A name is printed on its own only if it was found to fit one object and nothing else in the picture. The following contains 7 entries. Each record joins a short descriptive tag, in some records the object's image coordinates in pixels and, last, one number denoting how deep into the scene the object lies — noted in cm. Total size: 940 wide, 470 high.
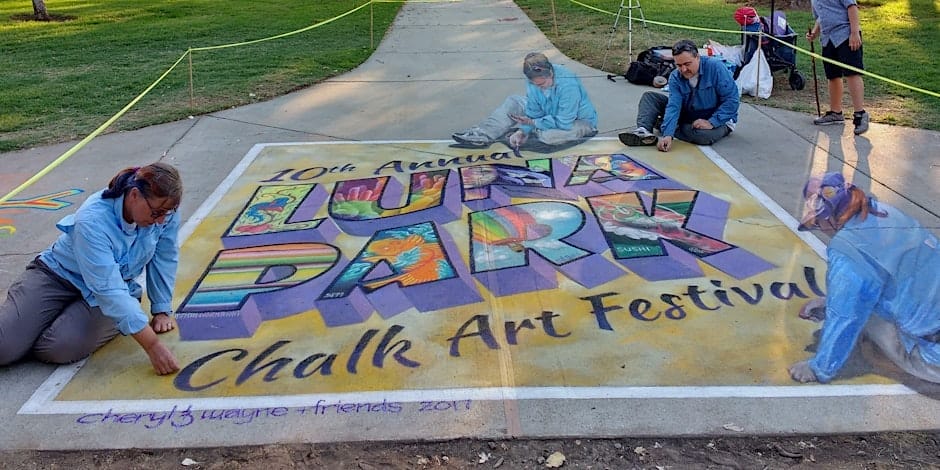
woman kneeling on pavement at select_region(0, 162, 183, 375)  336
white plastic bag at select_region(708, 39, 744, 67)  910
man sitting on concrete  673
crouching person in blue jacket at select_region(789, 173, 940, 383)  335
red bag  905
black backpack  917
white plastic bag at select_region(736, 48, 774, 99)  854
